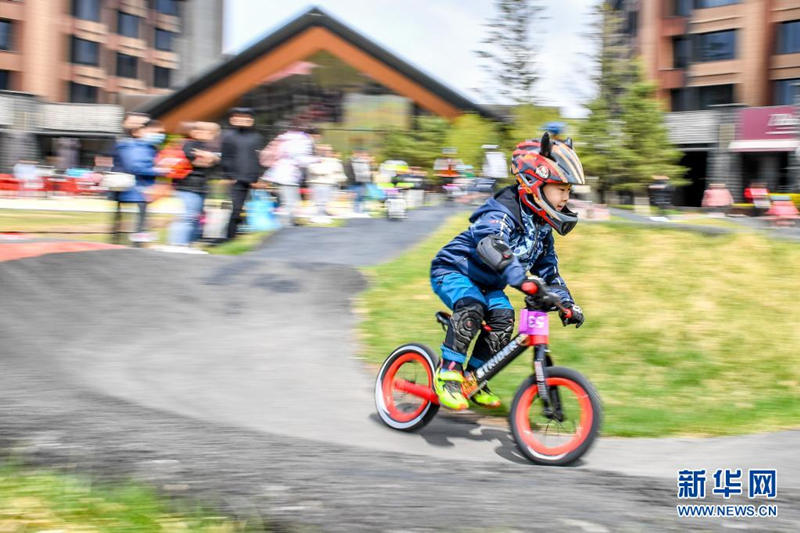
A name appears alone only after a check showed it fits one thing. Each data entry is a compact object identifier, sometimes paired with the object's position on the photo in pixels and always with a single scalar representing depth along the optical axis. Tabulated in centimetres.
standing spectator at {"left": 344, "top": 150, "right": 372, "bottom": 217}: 2127
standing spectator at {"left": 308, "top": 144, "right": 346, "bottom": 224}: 1719
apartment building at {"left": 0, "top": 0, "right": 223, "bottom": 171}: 5325
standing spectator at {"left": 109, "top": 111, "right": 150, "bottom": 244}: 1245
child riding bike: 536
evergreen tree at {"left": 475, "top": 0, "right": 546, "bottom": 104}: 4334
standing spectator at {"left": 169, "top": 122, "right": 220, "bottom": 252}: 1252
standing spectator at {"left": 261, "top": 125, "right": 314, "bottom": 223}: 1531
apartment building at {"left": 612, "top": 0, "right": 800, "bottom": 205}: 4447
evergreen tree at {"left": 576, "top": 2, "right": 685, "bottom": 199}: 3841
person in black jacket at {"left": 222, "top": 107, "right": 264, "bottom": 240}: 1307
